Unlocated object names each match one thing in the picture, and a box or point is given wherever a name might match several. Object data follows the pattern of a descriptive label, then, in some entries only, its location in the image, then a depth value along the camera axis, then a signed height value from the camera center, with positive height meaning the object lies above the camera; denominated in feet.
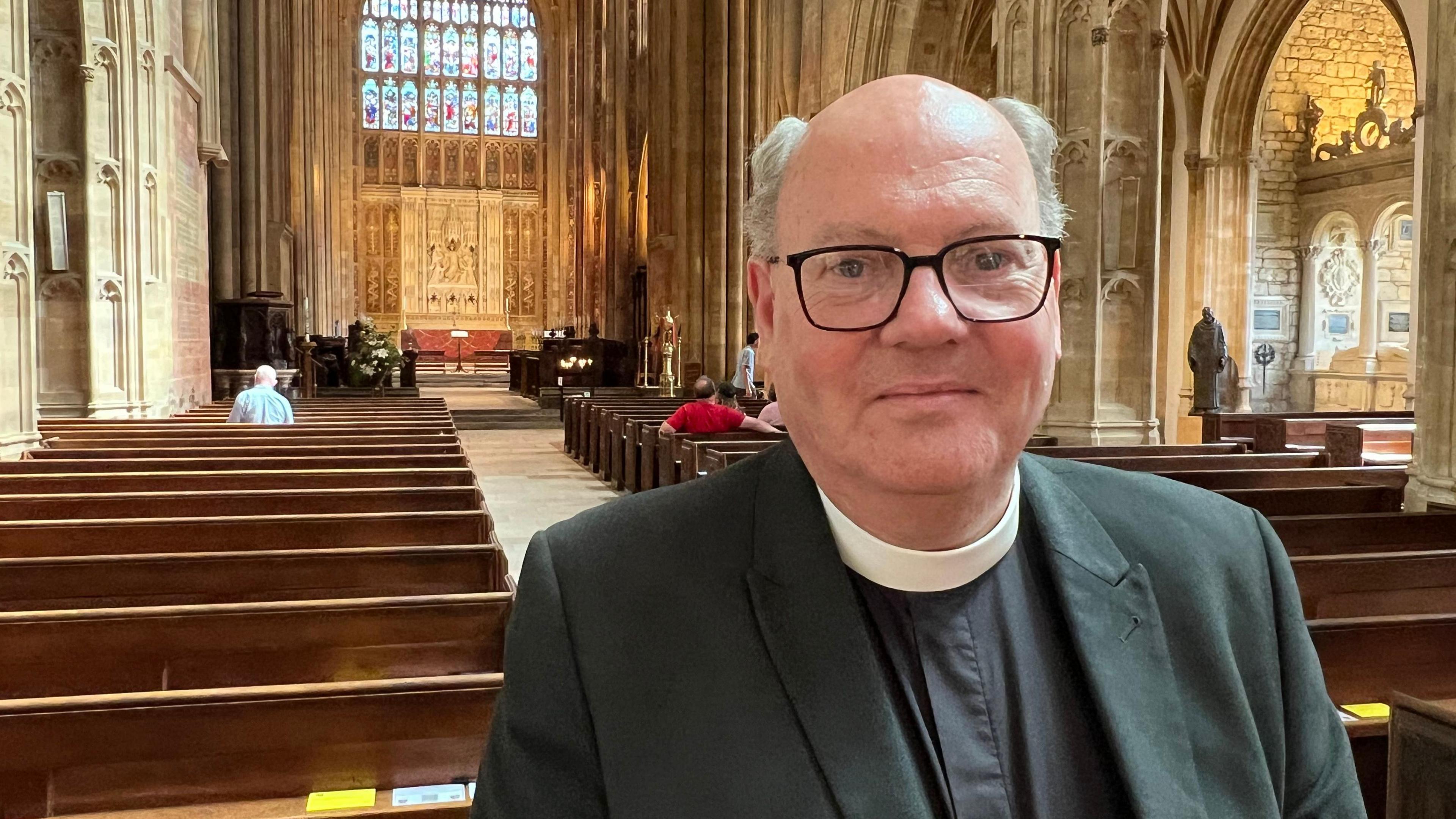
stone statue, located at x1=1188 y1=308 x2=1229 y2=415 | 37.29 -0.35
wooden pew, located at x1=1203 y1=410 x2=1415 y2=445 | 31.55 -2.41
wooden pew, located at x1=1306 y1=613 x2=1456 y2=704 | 9.14 -2.76
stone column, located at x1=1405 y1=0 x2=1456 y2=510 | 16.87 +1.00
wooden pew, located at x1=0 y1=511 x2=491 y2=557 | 11.70 -2.20
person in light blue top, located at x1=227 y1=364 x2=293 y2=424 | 26.40 -1.43
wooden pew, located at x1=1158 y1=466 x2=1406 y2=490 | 17.71 -2.31
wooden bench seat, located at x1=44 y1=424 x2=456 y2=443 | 22.57 -1.88
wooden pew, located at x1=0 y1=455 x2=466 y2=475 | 17.21 -2.00
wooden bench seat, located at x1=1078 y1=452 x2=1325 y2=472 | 18.95 -2.16
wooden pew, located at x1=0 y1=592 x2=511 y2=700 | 8.33 -2.49
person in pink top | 26.58 -1.72
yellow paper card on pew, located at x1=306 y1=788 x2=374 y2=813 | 7.24 -3.19
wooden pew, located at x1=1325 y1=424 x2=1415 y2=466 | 24.04 -2.55
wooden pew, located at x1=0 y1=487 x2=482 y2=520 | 13.34 -2.11
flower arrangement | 56.59 -0.47
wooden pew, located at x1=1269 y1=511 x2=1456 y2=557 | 13.23 -2.42
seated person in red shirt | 26.43 -1.84
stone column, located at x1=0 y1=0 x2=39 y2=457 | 19.08 +2.03
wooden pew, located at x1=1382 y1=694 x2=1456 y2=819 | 6.47 -2.63
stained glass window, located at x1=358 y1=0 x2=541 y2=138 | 104.94 +29.06
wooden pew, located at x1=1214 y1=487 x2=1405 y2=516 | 15.33 -2.31
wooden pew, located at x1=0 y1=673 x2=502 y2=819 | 6.74 -2.70
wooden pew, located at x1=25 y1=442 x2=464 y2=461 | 18.85 -1.98
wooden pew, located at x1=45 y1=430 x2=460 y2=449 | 21.17 -1.96
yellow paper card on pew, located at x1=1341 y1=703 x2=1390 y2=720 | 8.80 -3.12
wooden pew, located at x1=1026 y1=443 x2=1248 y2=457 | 20.86 -2.10
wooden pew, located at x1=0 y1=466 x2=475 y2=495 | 15.38 -2.05
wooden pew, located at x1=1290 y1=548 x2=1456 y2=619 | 11.01 -2.54
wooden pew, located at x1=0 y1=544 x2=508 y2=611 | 10.07 -2.31
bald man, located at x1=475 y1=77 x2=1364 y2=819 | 2.98 -0.81
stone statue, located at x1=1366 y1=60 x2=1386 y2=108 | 53.83 +13.70
